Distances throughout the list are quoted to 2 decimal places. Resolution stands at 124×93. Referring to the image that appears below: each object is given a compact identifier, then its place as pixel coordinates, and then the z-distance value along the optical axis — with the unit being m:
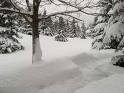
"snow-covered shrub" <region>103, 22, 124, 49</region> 4.72
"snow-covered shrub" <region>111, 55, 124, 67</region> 4.93
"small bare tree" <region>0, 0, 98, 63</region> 4.32
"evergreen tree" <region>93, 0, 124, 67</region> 4.60
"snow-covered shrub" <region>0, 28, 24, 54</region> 8.55
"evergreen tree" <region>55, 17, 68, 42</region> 15.75
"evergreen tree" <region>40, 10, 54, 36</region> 19.37
